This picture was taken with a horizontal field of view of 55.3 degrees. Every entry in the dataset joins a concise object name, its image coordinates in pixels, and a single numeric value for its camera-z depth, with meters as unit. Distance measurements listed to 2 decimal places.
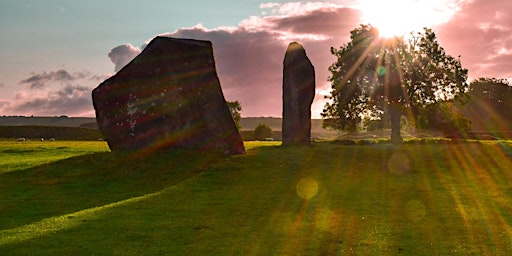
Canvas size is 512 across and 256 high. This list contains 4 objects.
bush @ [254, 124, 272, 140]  83.56
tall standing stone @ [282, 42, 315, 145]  35.34
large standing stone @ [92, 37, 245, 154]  26.80
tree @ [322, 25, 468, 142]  53.03
